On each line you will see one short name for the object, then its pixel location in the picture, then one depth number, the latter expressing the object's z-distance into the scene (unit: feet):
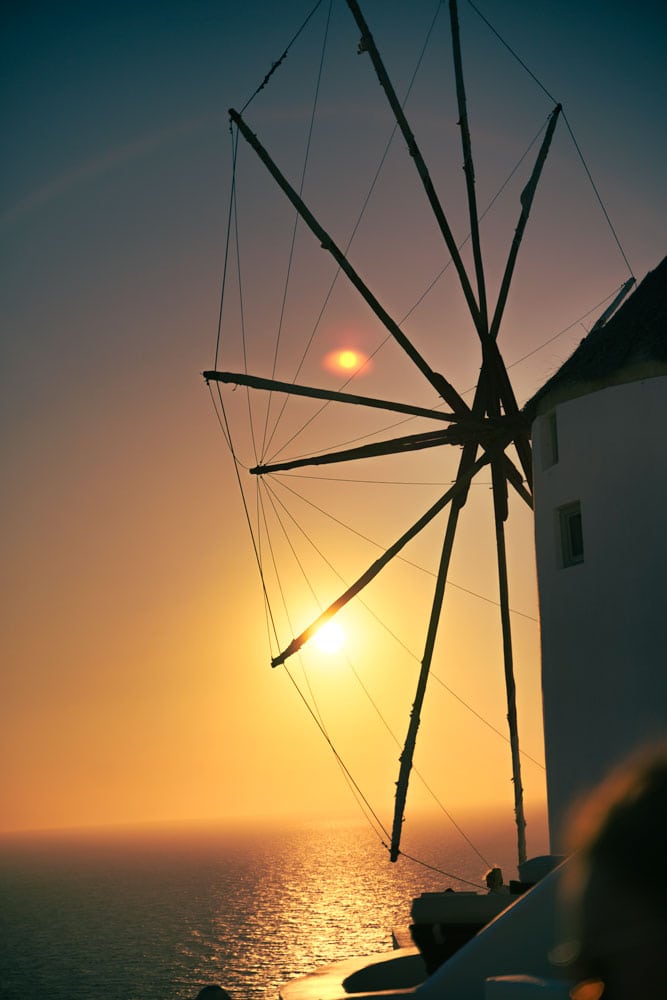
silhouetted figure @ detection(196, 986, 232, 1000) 47.16
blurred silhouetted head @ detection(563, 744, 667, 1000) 25.26
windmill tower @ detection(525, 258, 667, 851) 50.83
